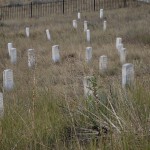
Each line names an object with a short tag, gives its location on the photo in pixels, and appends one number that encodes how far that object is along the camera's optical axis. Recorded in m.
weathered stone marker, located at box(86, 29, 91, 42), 22.65
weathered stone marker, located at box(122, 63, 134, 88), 9.20
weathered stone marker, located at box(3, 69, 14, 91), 11.53
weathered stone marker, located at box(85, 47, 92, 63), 15.61
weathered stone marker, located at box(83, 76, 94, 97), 7.12
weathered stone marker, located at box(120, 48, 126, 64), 15.70
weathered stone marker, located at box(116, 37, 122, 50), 18.56
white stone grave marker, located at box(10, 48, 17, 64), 17.30
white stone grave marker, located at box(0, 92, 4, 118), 7.13
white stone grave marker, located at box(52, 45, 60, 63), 17.05
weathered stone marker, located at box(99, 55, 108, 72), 13.70
